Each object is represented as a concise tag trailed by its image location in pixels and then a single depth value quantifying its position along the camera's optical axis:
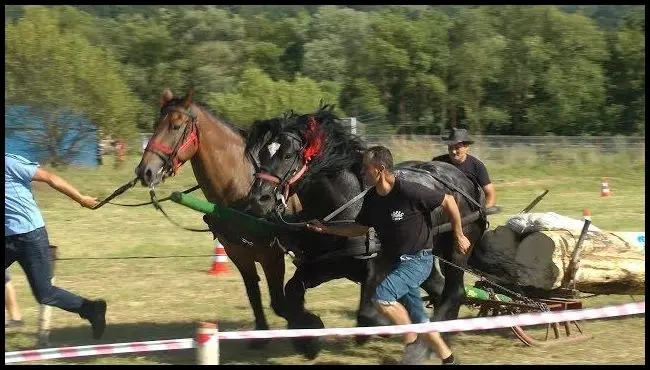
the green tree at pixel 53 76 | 29.59
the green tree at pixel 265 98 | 43.72
